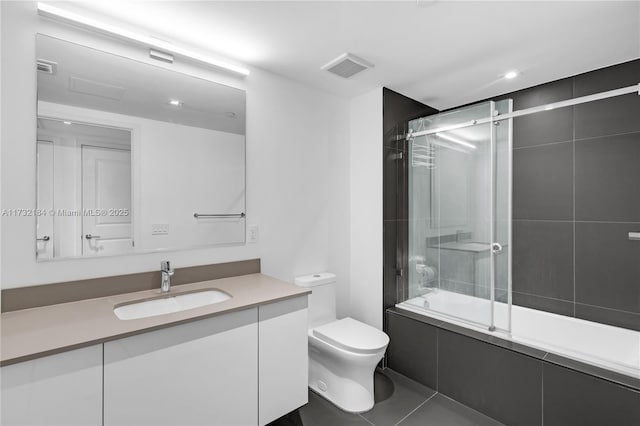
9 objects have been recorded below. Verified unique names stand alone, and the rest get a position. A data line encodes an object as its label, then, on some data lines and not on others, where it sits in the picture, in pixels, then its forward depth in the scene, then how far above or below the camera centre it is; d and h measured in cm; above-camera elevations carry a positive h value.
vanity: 104 -59
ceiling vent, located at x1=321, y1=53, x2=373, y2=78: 205 +103
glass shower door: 213 -2
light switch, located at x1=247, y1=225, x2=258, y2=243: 214 -14
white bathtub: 203 -81
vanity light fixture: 146 +96
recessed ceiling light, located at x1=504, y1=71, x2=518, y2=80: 227 +104
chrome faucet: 170 -34
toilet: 196 -92
